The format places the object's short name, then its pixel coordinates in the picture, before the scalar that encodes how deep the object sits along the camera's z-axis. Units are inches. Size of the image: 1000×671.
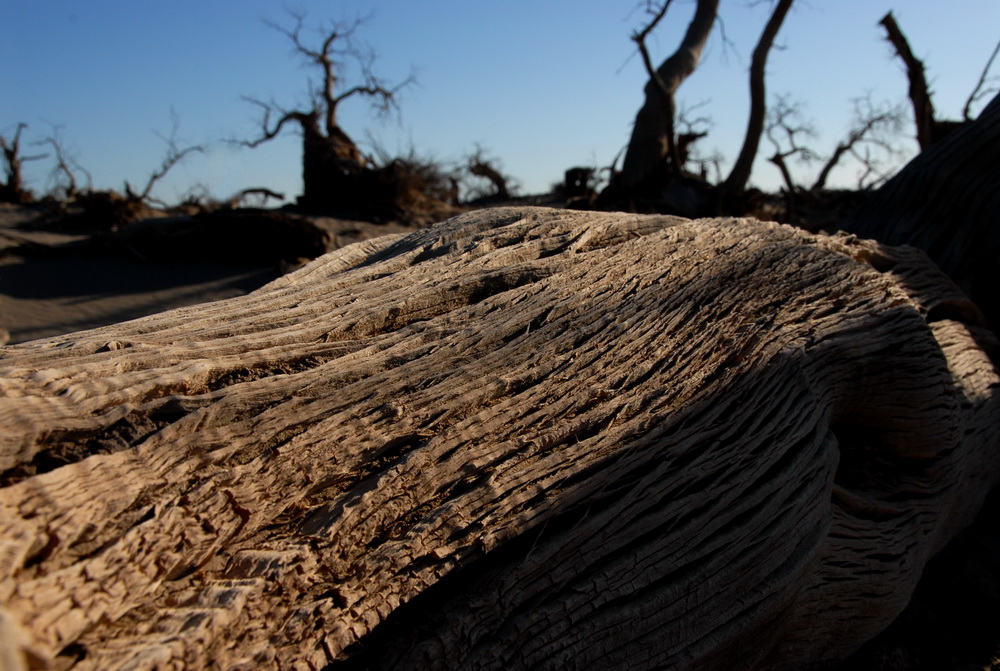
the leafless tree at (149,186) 460.5
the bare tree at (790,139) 497.4
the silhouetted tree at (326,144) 479.5
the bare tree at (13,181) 504.7
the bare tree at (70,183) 483.2
